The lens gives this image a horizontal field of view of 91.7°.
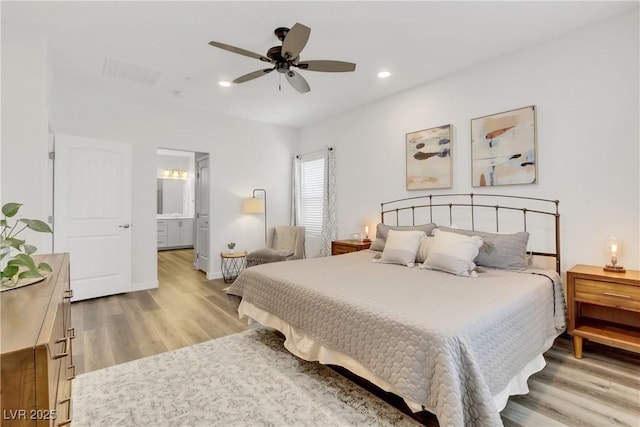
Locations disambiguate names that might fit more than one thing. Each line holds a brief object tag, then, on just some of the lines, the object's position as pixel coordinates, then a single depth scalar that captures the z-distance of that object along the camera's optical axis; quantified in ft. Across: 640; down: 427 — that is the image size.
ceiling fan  7.87
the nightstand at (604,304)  7.52
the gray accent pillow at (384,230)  11.59
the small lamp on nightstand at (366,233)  15.24
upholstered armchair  15.71
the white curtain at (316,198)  17.81
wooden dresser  2.19
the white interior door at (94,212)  12.89
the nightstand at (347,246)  14.44
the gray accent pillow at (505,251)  9.21
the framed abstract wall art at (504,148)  10.18
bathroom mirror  30.60
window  18.84
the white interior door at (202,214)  18.24
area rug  5.99
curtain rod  17.78
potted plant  3.78
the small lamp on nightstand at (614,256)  8.10
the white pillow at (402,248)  10.23
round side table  16.70
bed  4.89
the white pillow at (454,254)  8.79
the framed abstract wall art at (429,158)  12.46
